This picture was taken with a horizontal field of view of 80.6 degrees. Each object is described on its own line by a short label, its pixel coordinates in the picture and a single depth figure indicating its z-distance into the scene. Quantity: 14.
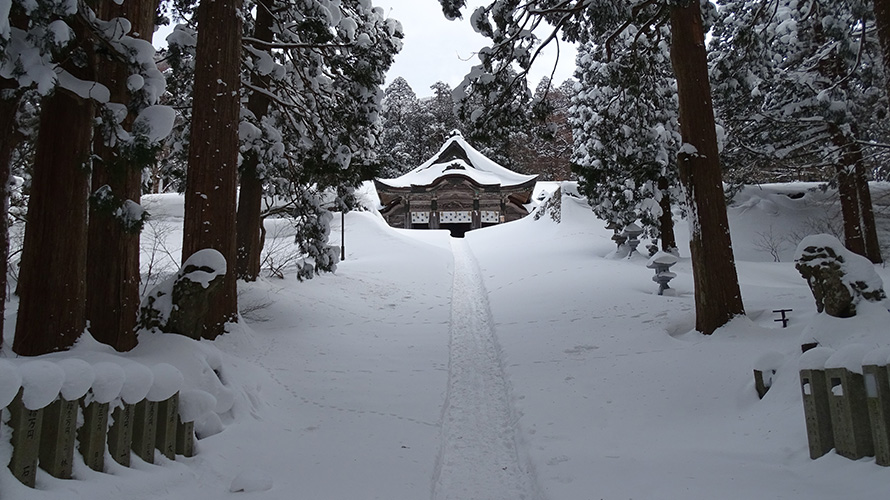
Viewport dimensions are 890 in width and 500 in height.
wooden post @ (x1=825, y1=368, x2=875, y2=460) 3.18
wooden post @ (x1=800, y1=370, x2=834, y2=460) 3.40
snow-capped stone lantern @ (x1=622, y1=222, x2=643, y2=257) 13.56
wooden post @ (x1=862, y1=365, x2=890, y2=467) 3.00
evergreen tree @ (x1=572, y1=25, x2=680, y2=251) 9.63
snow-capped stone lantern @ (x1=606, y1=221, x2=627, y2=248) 15.21
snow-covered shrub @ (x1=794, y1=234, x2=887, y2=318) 4.97
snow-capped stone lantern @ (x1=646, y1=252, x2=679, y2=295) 9.24
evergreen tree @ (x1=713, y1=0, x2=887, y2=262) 11.88
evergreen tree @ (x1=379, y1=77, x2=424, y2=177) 39.94
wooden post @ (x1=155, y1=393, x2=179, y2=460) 3.51
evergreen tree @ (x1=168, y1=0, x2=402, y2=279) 8.53
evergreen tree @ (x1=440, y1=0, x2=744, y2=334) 6.77
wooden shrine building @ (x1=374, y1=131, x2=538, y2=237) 30.09
